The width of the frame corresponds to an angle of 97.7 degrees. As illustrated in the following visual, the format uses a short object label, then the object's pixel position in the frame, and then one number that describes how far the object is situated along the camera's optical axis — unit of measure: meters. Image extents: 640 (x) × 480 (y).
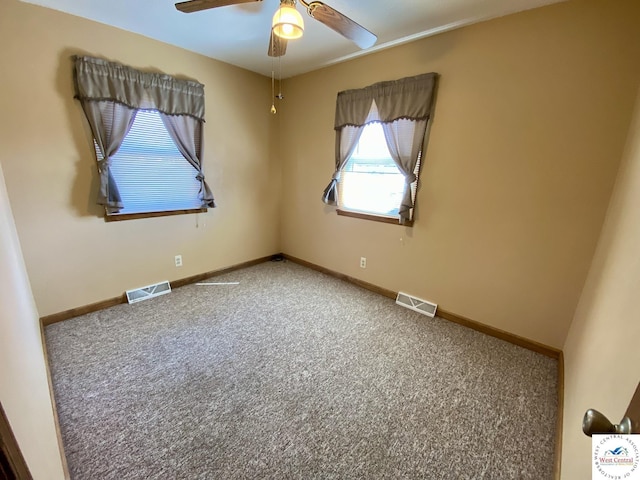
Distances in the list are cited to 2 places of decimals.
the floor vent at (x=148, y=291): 2.81
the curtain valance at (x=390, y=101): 2.41
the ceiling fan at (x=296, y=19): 1.48
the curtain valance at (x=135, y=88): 2.25
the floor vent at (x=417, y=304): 2.72
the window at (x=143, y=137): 2.34
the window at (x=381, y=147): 2.51
